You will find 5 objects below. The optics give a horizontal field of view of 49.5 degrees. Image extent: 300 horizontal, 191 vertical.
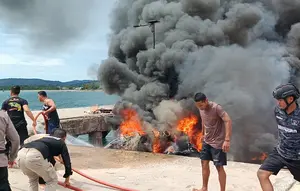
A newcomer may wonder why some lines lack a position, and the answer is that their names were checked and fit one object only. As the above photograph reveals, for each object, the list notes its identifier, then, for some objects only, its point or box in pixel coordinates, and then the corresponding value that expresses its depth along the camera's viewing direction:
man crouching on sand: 4.28
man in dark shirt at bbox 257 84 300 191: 3.67
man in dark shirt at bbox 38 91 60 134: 7.44
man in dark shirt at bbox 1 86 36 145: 6.59
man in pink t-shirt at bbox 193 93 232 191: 4.95
